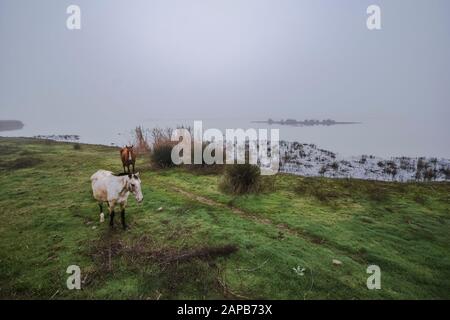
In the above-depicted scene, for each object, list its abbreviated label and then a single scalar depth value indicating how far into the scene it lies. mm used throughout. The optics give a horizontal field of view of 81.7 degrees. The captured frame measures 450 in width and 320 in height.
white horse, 6617
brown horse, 11266
